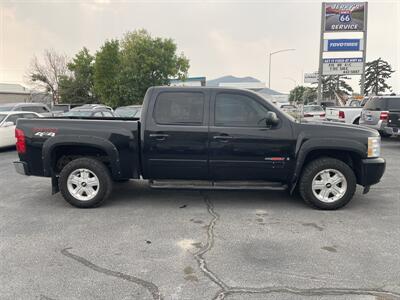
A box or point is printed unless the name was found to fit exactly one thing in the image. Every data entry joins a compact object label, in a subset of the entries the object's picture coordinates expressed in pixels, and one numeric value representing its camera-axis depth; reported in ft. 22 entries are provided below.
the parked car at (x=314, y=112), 69.94
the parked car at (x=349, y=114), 51.03
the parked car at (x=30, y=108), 48.44
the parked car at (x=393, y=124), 36.47
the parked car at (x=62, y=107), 93.88
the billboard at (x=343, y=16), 79.30
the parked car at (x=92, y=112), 40.01
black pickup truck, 16.57
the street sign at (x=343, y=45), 79.66
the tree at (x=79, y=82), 147.95
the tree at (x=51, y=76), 163.63
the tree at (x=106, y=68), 117.60
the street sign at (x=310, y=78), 253.81
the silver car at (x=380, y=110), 41.88
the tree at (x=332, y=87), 238.27
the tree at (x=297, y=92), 304.40
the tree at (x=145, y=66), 97.86
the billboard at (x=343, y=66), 81.10
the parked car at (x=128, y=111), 43.35
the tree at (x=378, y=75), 206.28
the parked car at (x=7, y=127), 37.47
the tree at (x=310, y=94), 258.02
